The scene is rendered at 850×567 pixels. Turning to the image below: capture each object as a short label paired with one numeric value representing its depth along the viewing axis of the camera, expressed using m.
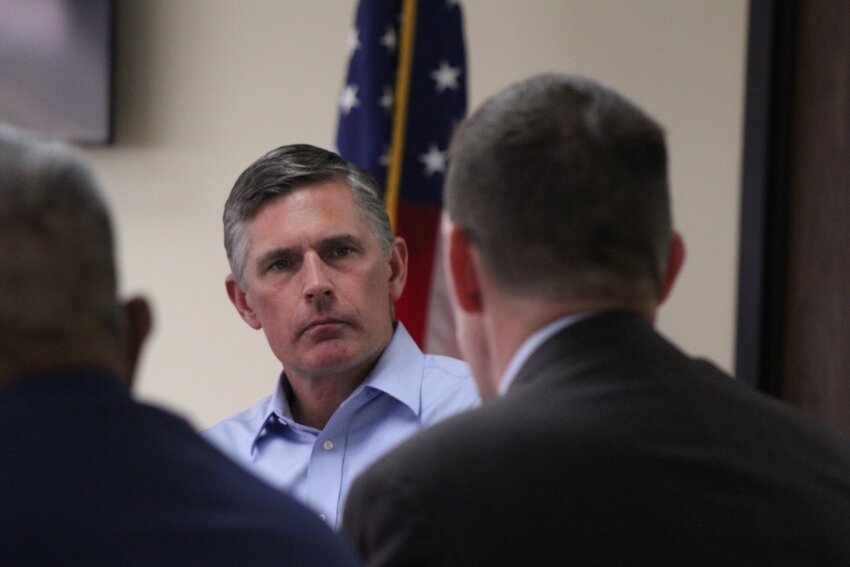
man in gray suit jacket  2.03
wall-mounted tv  8.19
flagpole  6.17
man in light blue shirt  4.35
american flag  6.17
